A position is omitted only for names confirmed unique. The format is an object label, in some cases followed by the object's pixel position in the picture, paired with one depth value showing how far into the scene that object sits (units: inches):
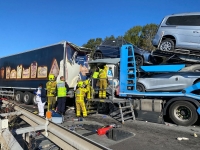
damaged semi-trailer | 285.2
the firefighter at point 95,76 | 258.7
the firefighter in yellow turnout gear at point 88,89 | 253.3
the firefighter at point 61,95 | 256.9
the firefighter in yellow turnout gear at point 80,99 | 243.0
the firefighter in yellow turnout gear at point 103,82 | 244.4
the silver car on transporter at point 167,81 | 202.2
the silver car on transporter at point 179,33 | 221.5
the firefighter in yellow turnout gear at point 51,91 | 257.1
